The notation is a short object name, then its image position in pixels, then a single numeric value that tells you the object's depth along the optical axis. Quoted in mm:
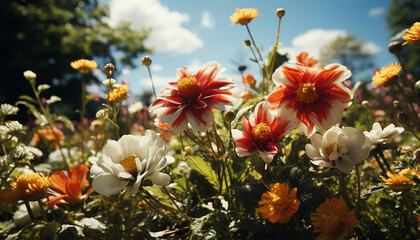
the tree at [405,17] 17188
